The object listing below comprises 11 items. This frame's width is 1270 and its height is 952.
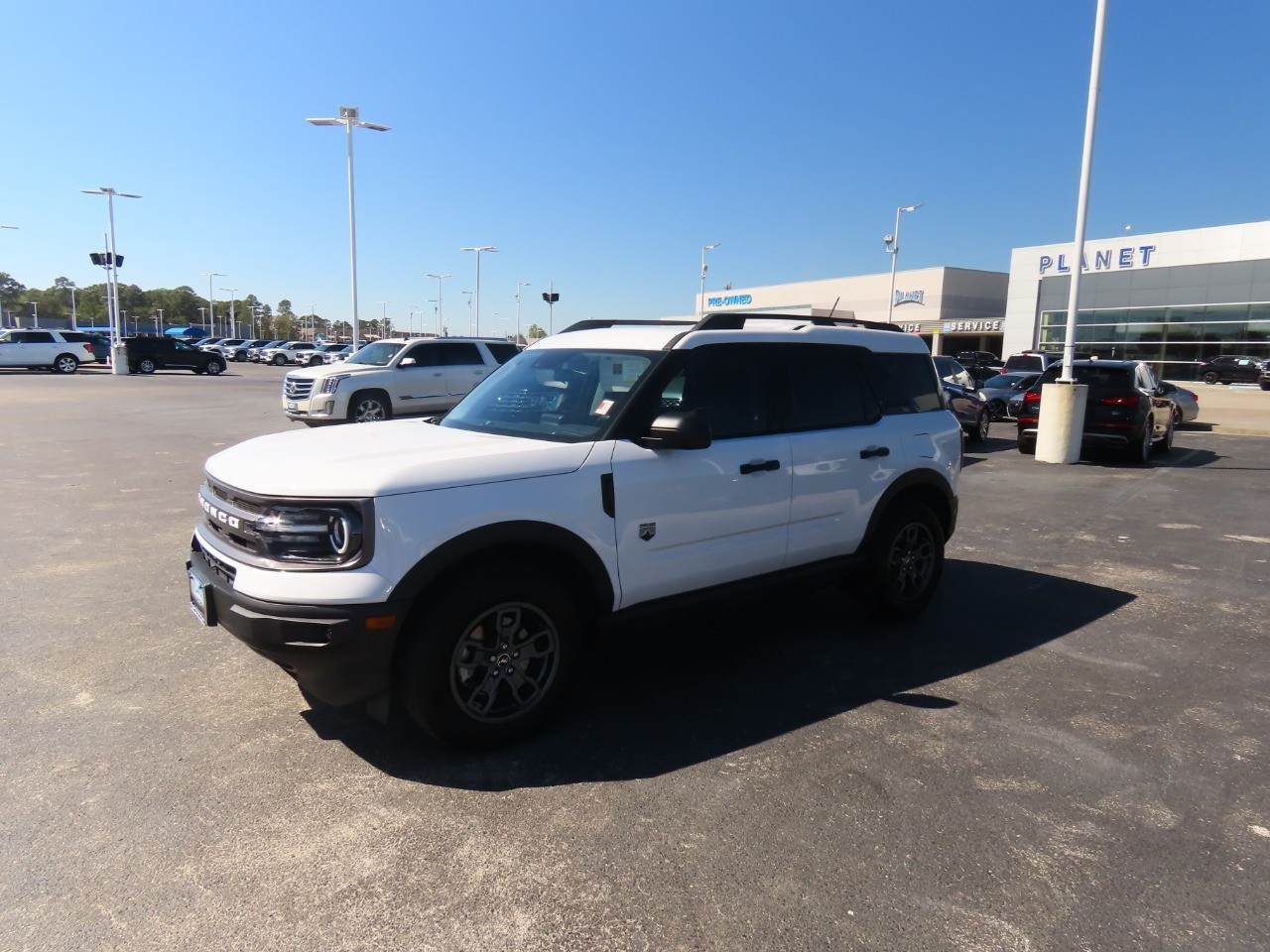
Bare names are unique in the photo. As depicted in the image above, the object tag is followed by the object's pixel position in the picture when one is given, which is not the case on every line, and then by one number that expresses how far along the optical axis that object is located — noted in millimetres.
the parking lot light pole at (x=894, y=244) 44475
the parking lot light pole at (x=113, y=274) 40000
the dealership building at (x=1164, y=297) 40906
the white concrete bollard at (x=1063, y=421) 13586
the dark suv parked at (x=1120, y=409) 13602
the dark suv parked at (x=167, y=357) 37375
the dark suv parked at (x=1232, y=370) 38750
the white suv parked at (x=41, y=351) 35344
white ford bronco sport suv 3230
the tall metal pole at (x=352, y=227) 31547
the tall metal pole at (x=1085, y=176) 12852
